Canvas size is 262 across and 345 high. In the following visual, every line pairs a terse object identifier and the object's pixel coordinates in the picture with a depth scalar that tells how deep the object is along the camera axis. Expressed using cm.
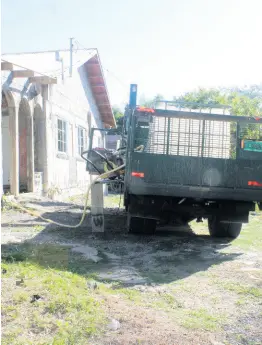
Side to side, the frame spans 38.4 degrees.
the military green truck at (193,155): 626
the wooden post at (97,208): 774
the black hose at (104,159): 802
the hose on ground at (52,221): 735
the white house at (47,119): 966
